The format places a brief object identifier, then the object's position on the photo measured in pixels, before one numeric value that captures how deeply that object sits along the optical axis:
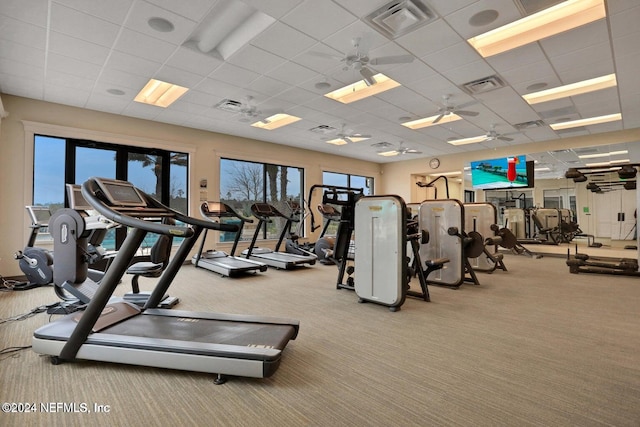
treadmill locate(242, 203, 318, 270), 6.27
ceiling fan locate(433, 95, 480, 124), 5.65
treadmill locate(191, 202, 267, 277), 5.49
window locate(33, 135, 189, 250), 5.89
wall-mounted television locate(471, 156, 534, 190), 8.86
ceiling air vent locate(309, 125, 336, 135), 7.62
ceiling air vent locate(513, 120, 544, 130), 6.91
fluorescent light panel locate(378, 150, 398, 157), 10.39
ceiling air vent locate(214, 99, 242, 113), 5.93
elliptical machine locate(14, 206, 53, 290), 4.23
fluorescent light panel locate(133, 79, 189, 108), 5.53
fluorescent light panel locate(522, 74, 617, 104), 5.02
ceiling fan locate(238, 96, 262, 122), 5.84
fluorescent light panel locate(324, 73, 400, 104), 5.21
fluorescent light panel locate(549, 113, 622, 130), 6.61
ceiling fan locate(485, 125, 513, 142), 7.39
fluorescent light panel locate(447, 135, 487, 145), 8.41
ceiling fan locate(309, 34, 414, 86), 3.75
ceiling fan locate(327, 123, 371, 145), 7.73
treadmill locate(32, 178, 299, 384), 2.04
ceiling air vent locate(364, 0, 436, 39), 3.20
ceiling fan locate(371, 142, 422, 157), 9.21
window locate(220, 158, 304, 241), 8.48
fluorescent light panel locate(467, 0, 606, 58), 3.36
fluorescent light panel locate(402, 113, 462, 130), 6.87
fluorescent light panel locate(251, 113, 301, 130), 7.10
